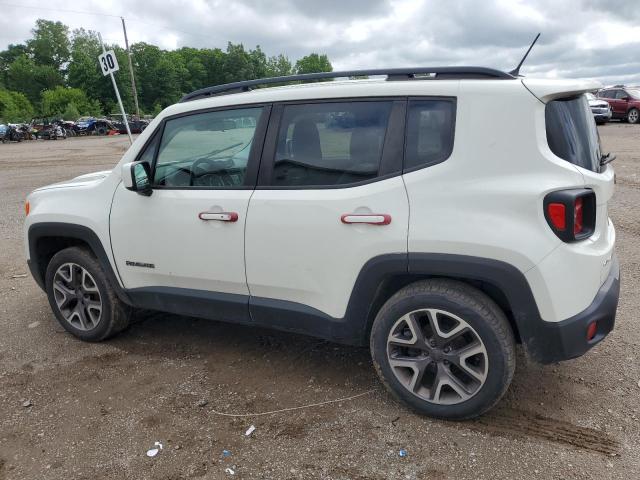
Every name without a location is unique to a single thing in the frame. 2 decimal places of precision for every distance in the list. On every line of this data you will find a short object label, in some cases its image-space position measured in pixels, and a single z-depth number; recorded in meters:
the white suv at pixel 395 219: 2.50
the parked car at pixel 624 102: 23.67
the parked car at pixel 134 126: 40.53
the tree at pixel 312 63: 148.88
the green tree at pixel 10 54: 95.44
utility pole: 48.66
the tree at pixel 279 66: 123.71
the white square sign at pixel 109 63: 9.92
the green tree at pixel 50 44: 97.12
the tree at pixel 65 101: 64.85
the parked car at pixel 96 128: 43.59
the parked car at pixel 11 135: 35.38
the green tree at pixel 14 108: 53.22
